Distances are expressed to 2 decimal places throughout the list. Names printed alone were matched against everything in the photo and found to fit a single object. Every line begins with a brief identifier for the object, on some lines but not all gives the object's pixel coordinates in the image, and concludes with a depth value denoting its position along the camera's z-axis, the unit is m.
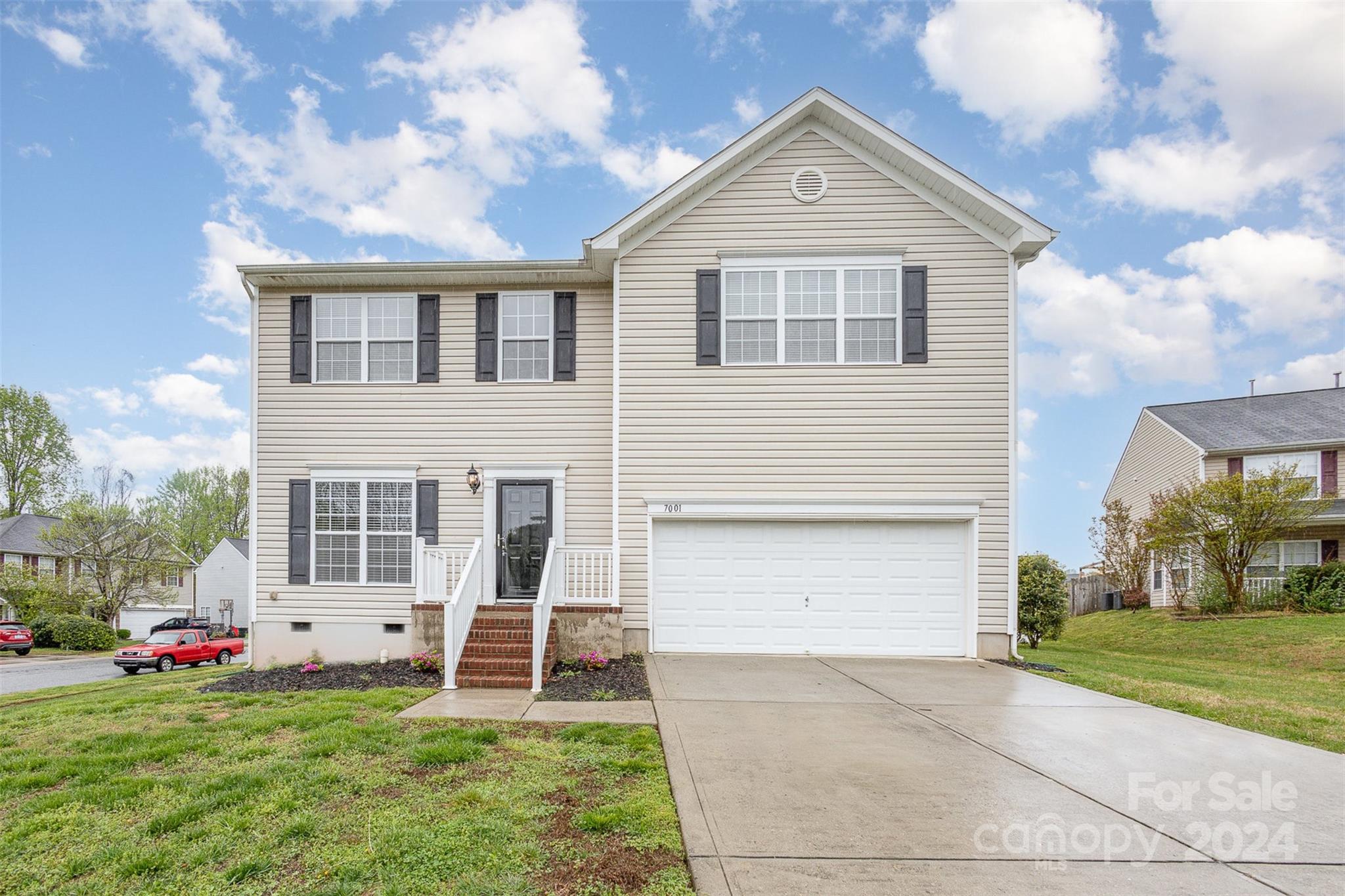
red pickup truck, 18.00
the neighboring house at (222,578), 38.38
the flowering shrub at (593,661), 9.02
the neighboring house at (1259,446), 20.38
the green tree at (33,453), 35.66
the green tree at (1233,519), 16.12
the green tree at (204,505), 43.59
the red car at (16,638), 23.91
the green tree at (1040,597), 13.36
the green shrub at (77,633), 26.12
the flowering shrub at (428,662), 9.09
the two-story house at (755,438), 10.31
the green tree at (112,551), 28.08
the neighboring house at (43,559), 30.94
